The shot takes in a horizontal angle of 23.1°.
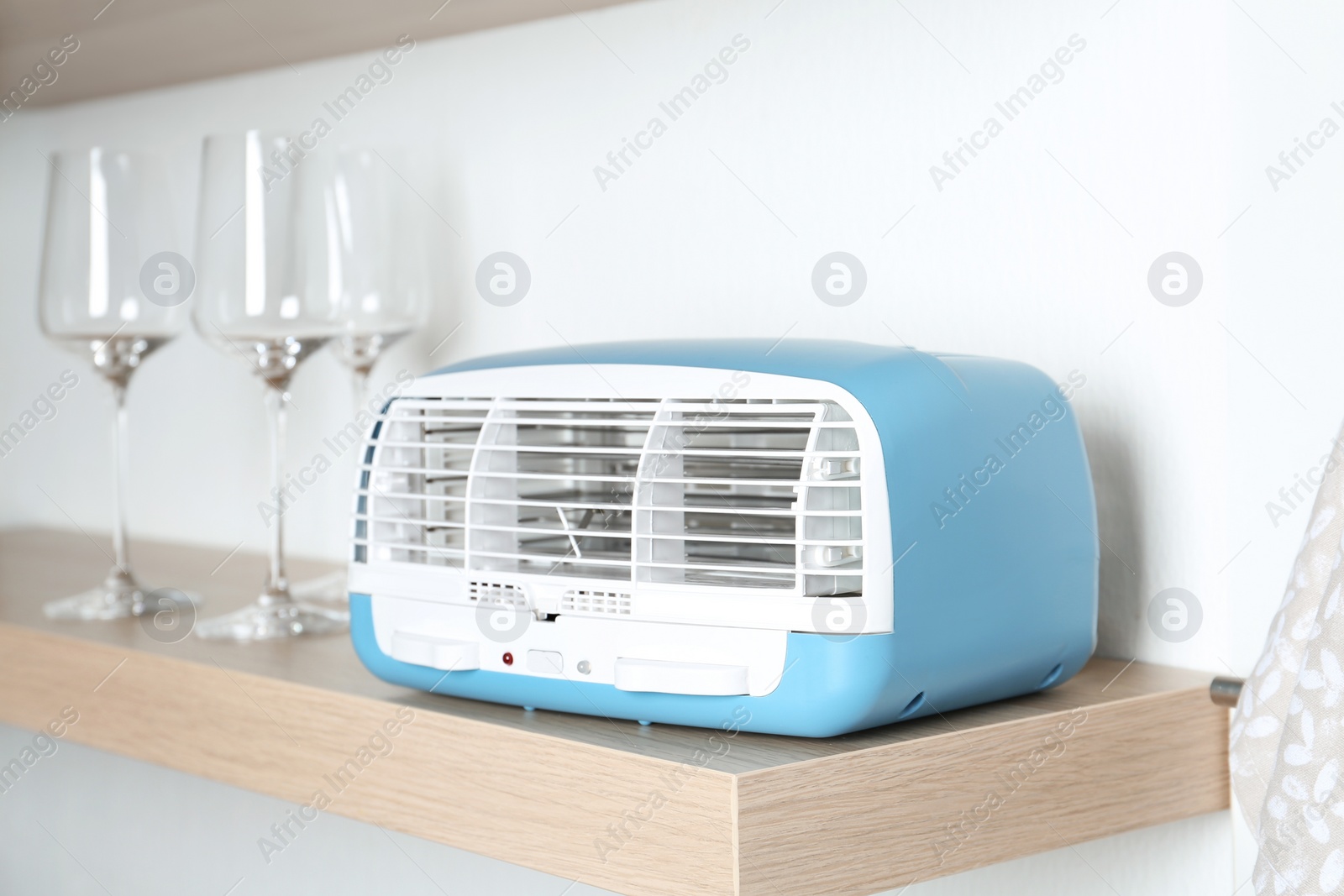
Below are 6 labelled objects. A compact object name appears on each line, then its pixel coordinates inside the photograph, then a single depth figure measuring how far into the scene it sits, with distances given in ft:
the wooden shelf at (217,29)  4.99
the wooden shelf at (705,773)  3.88
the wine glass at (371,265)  4.91
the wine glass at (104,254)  5.04
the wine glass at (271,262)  4.81
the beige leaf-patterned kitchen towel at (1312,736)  3.80
